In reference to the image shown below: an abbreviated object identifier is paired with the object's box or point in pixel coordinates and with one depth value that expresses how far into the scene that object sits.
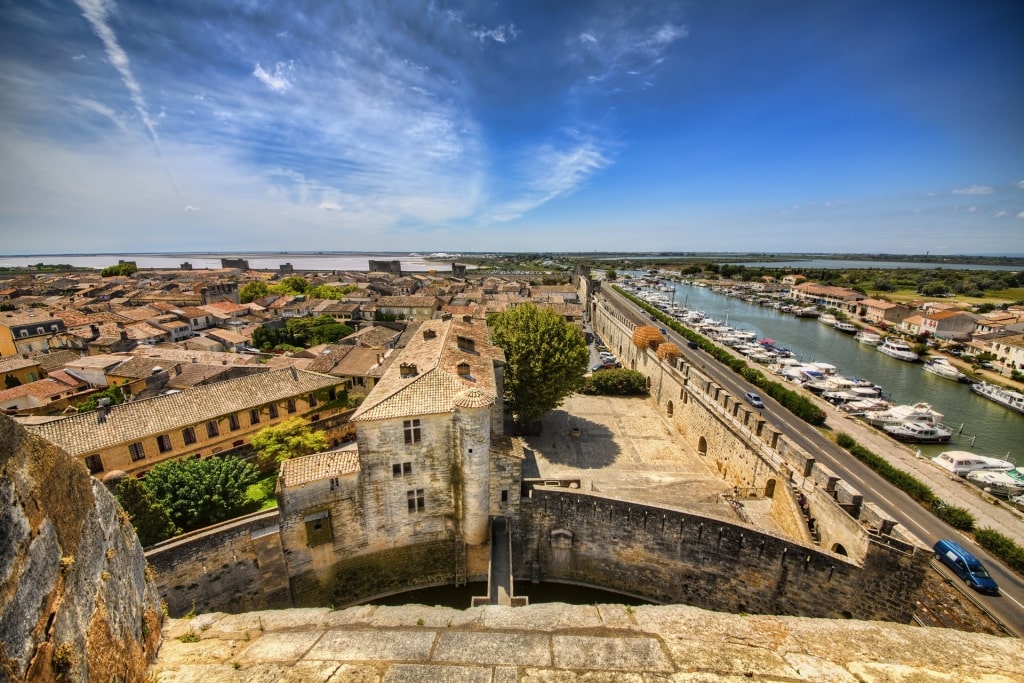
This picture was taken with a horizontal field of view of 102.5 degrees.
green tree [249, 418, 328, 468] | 22.58
